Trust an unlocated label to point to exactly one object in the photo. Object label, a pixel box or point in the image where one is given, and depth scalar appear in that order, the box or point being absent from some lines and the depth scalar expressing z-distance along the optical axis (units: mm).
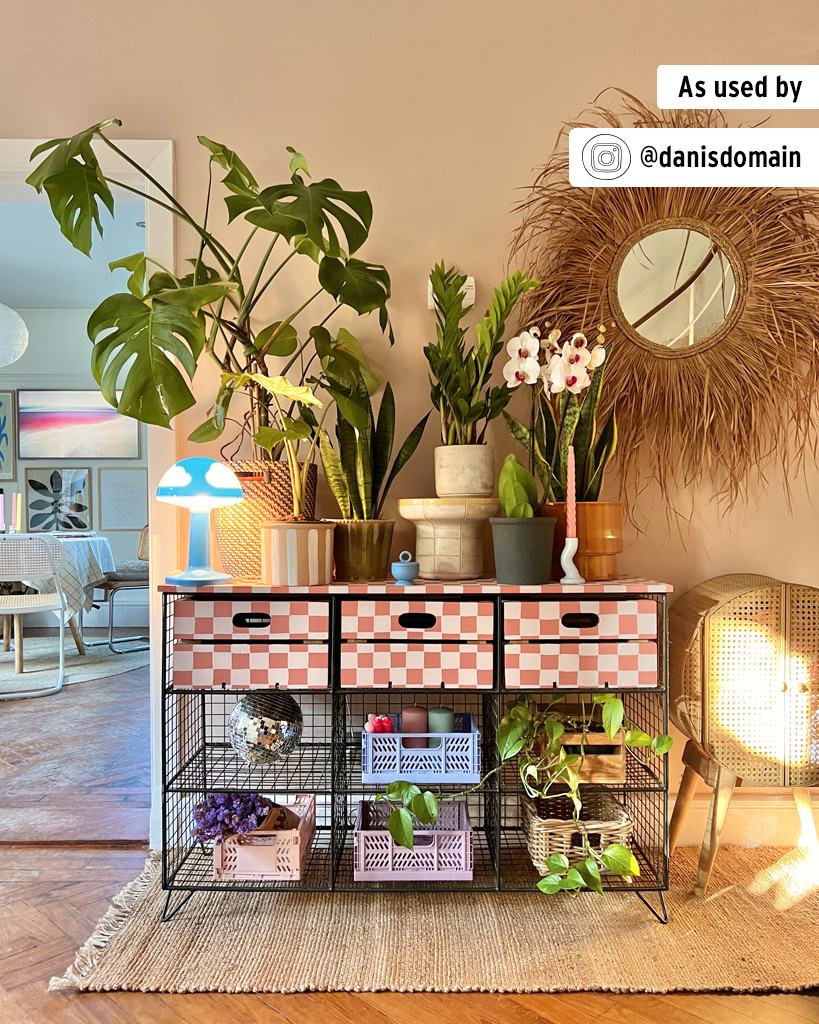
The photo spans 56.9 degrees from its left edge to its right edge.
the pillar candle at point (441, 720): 1958
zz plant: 1983
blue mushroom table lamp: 1845
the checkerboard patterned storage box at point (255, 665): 1858
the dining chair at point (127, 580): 5312
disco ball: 1900
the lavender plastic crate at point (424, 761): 1866
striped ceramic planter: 1846
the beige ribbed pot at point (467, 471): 1993
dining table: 4637
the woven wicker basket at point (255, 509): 2027
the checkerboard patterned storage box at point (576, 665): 1851
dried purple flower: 1866
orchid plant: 1887
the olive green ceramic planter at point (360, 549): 1961
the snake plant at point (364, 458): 2031
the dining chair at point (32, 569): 4234
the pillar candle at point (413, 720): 1948
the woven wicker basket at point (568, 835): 1878
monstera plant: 1684
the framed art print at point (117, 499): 6340
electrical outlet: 2244
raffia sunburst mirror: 2162
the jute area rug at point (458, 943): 1593
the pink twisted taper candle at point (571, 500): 1867
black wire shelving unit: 1877
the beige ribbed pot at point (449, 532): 1947
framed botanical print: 6293
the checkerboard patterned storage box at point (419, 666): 1853
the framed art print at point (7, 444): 6285
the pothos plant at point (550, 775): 1758
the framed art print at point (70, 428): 6301
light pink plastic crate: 1866
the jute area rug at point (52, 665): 4311
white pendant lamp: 3736
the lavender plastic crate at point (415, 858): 1878
